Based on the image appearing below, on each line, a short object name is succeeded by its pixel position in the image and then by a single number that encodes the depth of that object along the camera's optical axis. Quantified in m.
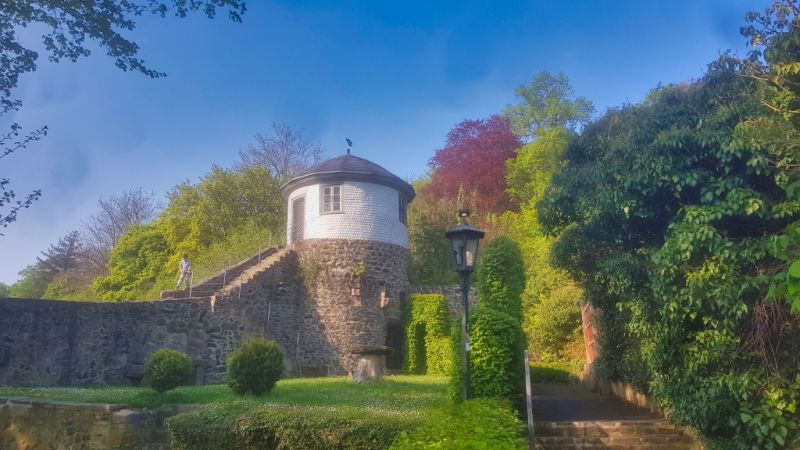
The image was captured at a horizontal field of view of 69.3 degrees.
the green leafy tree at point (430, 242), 25.19
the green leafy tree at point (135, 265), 28.92
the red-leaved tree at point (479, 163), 33.50
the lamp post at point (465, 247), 8.71
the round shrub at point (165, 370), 12.17
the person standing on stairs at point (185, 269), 19.67
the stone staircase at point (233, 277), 18.14
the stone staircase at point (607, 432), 8.88
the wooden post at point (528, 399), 8.32
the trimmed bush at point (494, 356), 8.98
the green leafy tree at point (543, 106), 34.19
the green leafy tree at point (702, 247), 7.62
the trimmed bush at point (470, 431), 5.25
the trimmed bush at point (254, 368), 11.62
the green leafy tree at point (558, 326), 20.22
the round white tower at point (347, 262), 19.52
